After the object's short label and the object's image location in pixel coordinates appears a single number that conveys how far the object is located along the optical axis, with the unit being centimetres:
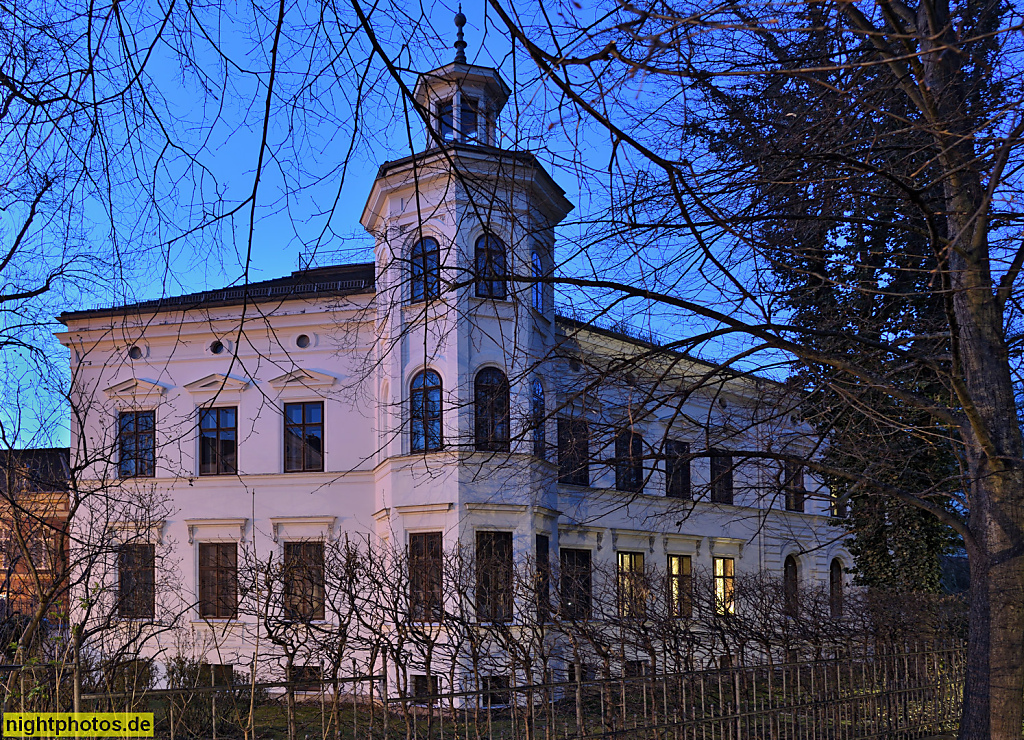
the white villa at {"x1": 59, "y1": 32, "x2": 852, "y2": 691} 1953
